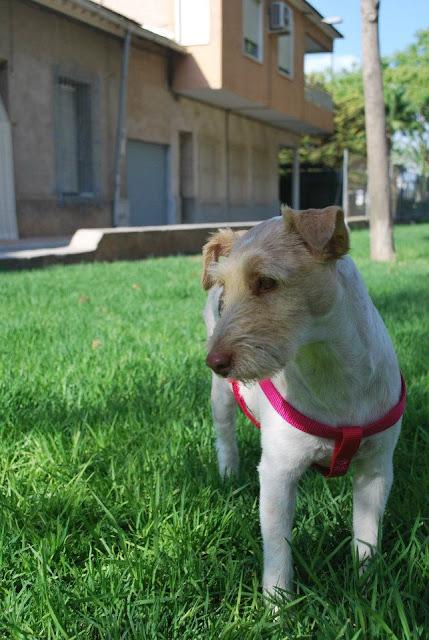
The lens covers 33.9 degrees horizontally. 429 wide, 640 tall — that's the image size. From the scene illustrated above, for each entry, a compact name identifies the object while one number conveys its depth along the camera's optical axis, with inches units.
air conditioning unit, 836.0
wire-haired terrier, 73.3
